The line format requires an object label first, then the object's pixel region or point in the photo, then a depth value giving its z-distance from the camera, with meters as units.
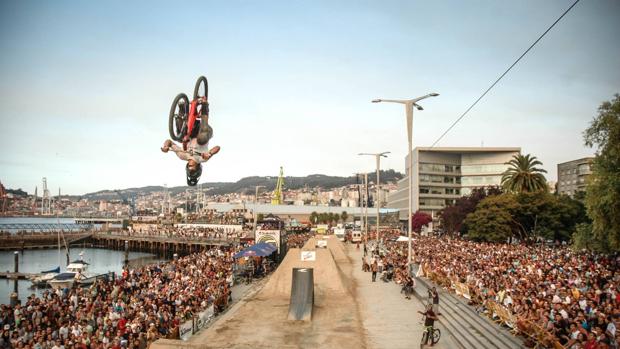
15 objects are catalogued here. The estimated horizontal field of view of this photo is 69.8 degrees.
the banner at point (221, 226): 106.54
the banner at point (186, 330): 18.31
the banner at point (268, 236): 41.17
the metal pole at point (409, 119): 26.55
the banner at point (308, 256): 29.64
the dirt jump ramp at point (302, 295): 20.27
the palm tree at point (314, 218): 154.05
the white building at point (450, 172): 110.44
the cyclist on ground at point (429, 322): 15.80
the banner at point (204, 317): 20.02
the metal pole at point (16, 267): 48.19
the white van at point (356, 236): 70.44
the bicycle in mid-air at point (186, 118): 27.31
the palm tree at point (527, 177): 62.69
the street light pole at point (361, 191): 70.01
